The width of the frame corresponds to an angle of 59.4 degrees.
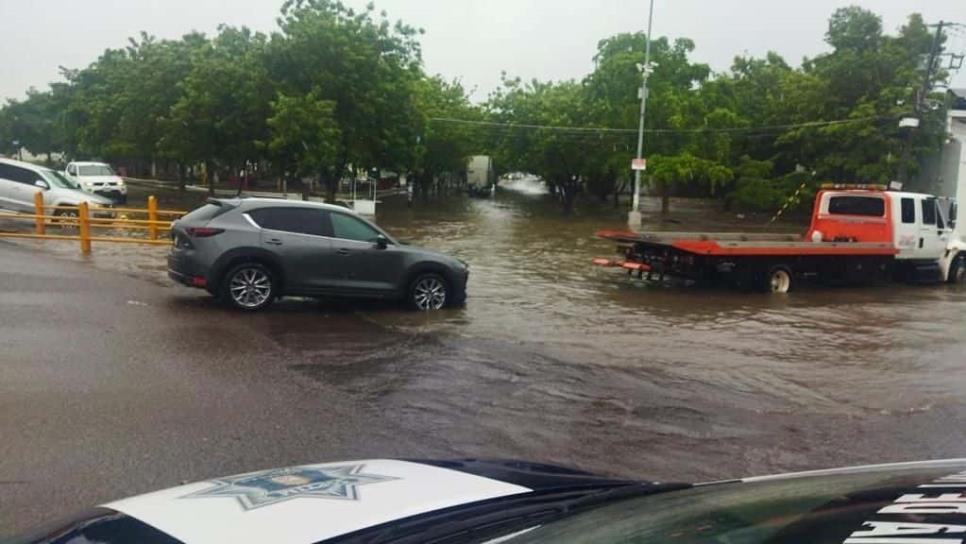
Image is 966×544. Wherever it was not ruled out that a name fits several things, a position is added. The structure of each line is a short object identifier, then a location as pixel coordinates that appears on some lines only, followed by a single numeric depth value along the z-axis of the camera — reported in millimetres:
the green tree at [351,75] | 33125
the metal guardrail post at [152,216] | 18938
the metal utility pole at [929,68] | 33938
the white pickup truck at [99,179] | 33562
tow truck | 16750
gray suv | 11820
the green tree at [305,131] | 31375
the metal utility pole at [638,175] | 38931
